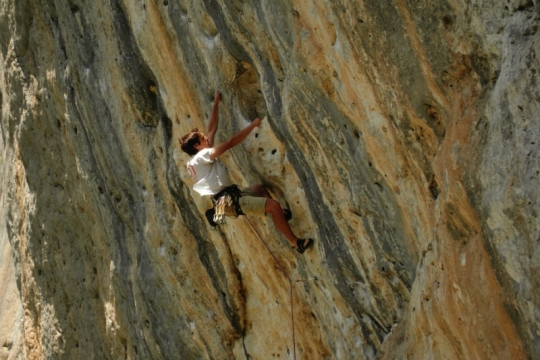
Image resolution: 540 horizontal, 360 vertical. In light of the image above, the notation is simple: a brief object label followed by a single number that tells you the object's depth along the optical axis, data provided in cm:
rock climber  1385
